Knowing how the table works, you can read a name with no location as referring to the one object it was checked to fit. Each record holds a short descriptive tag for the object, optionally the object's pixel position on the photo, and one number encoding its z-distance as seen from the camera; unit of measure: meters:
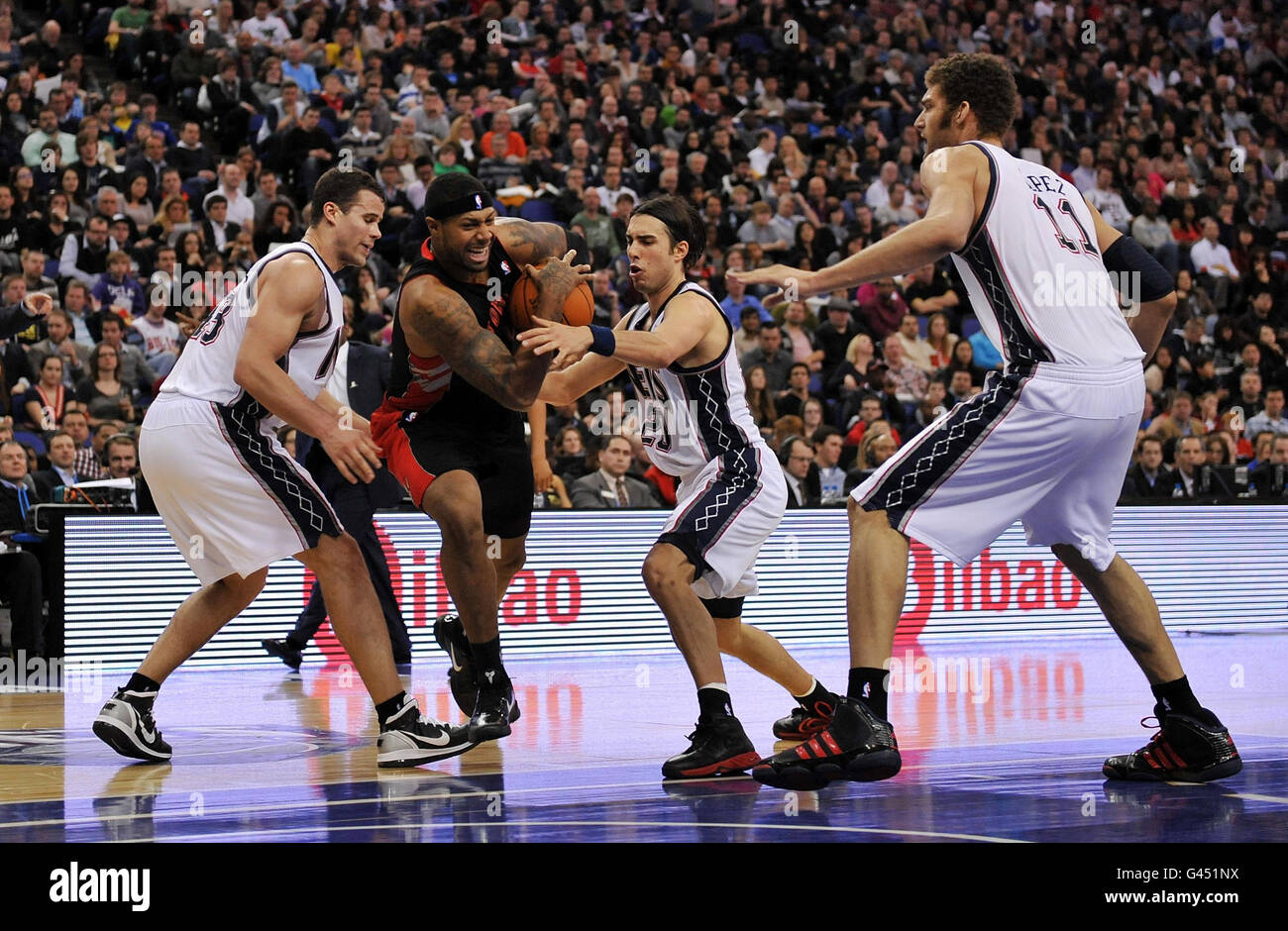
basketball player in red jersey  4.91
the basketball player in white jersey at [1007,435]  4.16
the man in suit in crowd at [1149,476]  11.85
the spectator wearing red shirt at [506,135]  13.80
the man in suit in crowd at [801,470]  10.73
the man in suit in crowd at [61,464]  9.46
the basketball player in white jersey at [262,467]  4.93
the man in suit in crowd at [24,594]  8.37
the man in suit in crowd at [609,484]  10.25
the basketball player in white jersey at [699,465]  4.71
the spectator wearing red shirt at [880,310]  14.05
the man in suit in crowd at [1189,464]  11.97
